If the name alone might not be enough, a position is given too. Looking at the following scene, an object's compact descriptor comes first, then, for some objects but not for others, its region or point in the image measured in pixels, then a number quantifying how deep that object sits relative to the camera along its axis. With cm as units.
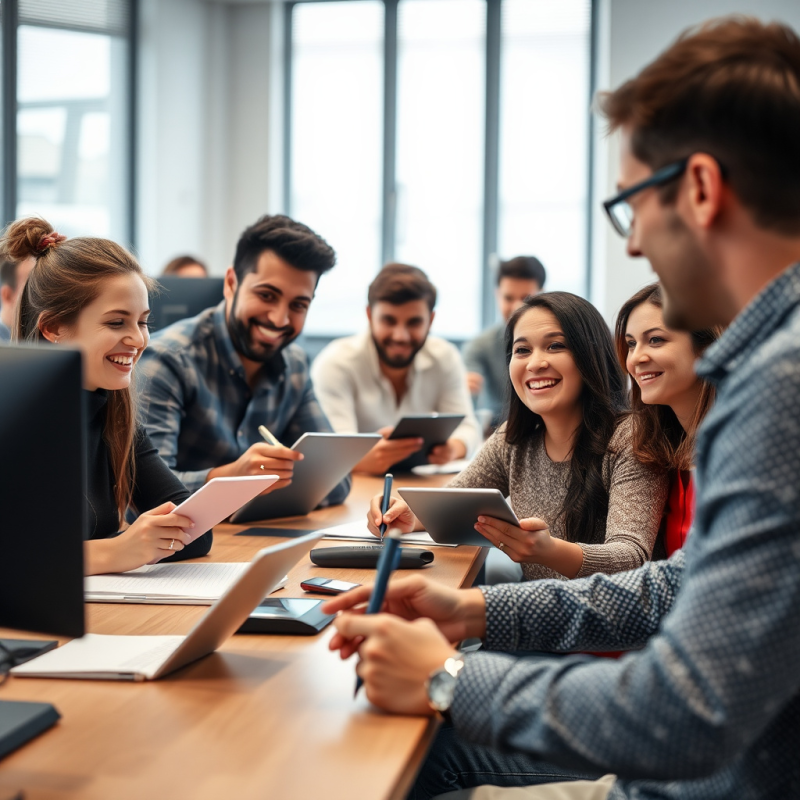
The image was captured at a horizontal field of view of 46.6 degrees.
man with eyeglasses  72
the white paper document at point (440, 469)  281
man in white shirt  338
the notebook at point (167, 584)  139
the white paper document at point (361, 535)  186
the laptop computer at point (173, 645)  105
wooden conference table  83
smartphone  144
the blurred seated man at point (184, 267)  475
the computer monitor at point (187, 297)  308
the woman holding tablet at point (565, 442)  186
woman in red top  182
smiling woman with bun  166
